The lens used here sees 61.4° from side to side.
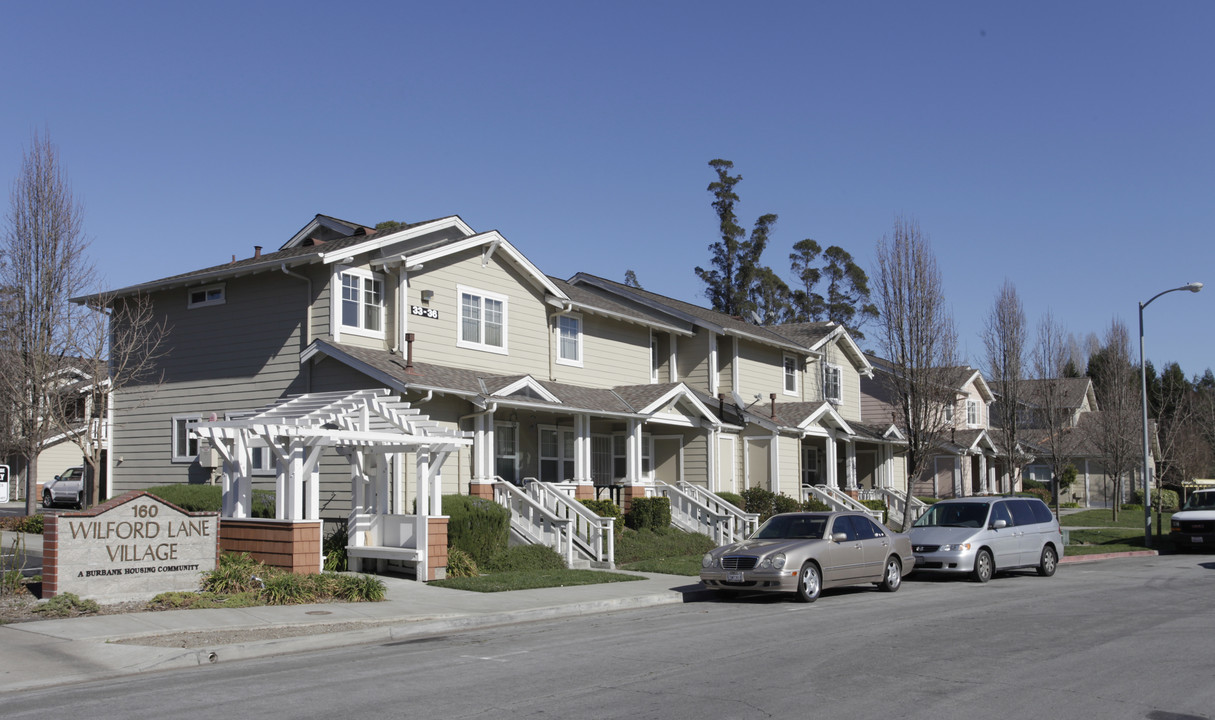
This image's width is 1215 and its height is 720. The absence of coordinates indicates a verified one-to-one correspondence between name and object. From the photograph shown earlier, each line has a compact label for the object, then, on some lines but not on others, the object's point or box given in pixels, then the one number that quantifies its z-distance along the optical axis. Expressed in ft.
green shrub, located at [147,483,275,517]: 68.18
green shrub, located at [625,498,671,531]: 81.71
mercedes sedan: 52.08
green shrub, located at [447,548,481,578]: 59.72
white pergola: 53.36
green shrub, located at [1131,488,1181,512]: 165.37
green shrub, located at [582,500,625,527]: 76.83
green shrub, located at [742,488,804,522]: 99.08
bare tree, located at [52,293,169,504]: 77.82
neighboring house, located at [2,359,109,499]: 77.77
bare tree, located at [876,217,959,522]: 99.40
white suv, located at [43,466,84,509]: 116.16
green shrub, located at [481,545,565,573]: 63.57
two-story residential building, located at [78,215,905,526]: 70.69
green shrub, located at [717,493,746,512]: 96.84
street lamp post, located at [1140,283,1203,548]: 94.35
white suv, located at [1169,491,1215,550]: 92.99
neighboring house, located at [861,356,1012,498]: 149.79
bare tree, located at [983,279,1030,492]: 120.98
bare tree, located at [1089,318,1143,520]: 135.85
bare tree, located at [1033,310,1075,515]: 116.37
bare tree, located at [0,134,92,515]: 78.33
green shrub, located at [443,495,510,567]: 62.80
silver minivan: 64.64
